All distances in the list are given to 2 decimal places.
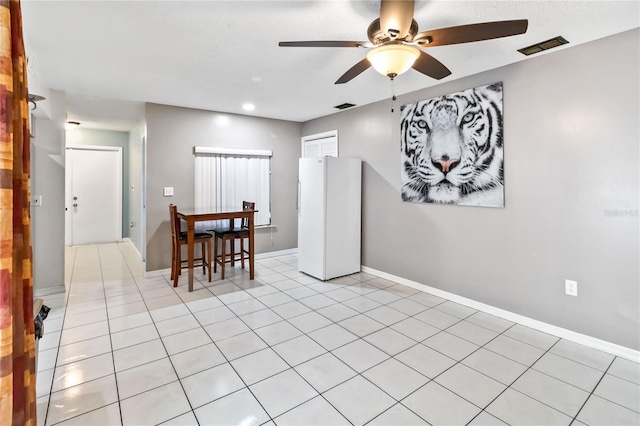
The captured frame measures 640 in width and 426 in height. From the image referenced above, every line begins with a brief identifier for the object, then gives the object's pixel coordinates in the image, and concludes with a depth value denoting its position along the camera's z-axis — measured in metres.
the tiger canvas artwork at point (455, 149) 3.09
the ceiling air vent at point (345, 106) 4.43
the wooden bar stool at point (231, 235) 4.21
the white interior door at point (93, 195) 6.22
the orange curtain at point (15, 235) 0.75
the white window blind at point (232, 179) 4.71
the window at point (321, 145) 5.06
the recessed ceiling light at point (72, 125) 5.57
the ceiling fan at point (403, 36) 1.69
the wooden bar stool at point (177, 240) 3.95
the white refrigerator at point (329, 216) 4.16
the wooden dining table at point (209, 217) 3.75
